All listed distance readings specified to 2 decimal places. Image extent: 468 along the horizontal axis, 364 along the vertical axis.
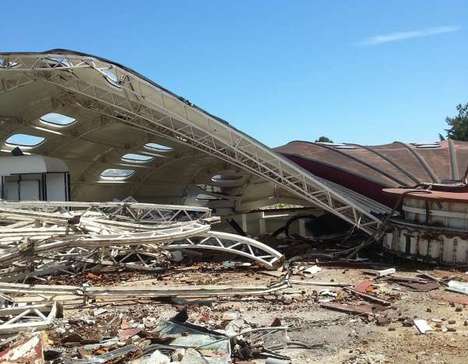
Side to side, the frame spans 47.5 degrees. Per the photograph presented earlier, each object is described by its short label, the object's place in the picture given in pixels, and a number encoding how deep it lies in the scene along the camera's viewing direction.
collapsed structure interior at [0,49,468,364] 10.13
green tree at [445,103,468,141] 73.00
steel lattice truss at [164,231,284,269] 16.66
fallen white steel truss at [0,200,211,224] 17.17
